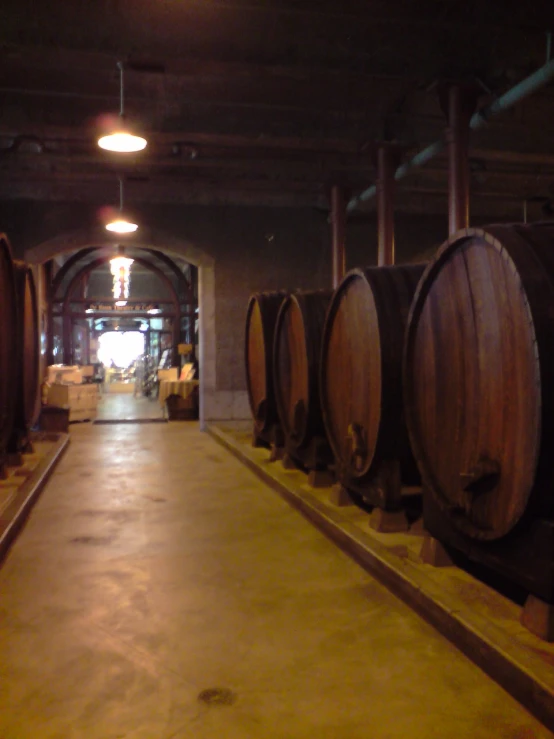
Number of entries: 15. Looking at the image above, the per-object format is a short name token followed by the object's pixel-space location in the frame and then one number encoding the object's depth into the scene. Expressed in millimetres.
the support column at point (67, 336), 16047
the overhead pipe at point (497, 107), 5477
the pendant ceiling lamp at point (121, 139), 5973
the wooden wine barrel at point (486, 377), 2381
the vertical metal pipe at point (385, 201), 8016
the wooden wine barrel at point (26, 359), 6129
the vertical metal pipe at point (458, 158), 6449
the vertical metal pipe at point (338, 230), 9648
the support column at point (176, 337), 16203
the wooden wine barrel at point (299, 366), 5121
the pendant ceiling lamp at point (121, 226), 9188
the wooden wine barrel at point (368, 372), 3781
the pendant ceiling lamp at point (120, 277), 16312
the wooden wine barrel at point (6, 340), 5085
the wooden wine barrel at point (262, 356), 6445
